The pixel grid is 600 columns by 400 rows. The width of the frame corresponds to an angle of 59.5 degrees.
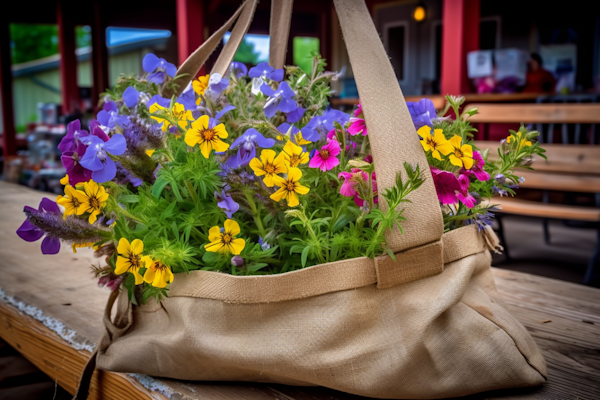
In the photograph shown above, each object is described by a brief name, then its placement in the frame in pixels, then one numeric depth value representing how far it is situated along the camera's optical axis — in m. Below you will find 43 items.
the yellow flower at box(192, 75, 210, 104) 0.73
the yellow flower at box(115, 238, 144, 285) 0.56
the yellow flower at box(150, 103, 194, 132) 0.64
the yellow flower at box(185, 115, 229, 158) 0.57
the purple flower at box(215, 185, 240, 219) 0.57
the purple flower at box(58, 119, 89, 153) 0.62
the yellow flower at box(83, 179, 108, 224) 0.58
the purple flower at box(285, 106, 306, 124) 0.71
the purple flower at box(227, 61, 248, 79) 0.84
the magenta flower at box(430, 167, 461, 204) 0.57
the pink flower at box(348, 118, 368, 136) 0.63
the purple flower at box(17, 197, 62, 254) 0.62
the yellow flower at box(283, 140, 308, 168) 0.57
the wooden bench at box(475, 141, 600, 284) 2.63
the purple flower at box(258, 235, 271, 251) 0.58
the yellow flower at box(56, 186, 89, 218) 0.58
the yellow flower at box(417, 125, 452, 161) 0.58
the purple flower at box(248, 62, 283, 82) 0.75
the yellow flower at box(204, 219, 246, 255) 0.55
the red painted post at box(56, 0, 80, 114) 11.53
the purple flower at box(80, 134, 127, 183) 0.56
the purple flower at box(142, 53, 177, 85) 0.84
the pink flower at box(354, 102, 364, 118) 0.66
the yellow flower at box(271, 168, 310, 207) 0.55
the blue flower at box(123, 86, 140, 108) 0.80
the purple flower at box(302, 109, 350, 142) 0.66
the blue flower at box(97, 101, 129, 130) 0.72
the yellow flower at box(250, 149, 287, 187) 0.56
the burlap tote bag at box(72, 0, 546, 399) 0.56
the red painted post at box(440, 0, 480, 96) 4.91
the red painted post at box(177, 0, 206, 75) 5.66
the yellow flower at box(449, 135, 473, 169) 0.59
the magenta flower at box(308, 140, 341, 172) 0.59
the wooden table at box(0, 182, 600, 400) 0.63
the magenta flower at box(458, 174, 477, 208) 0.59
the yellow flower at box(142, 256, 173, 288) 0.56
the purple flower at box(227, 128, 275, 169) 0.58
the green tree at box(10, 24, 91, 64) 29.28
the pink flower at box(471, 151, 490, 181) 0.62
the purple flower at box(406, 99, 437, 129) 0.67
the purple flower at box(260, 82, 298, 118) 0.68
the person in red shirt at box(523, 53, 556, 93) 7.08
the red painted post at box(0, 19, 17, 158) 9.95
